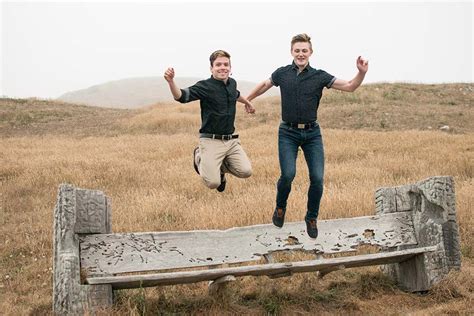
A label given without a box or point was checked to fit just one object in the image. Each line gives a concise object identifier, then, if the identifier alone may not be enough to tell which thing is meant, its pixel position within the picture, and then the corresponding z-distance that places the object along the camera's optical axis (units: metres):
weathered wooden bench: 5.14
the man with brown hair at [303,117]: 5.78
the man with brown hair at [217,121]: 5.89
